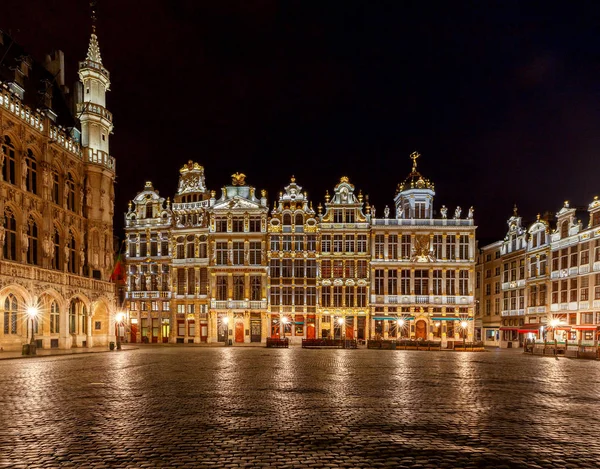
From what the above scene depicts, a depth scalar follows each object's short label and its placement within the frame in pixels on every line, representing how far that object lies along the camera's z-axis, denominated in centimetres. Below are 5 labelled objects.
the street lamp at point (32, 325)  3416
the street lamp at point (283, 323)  5888
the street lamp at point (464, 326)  5570
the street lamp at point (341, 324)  5826
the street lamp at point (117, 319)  4930
